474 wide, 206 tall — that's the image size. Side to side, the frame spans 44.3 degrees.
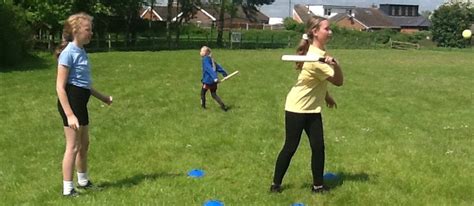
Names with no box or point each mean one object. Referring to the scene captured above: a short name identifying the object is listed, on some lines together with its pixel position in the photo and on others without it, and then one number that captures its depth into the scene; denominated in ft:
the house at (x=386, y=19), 368.68
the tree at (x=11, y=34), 79.46
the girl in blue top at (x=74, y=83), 18.99
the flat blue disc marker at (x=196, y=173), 24.20
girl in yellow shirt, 19.35
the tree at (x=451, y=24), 217.15
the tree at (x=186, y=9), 201.67
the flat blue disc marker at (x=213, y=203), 20.00
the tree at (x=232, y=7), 185.78
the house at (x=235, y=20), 329.89
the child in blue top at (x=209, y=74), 42.09
